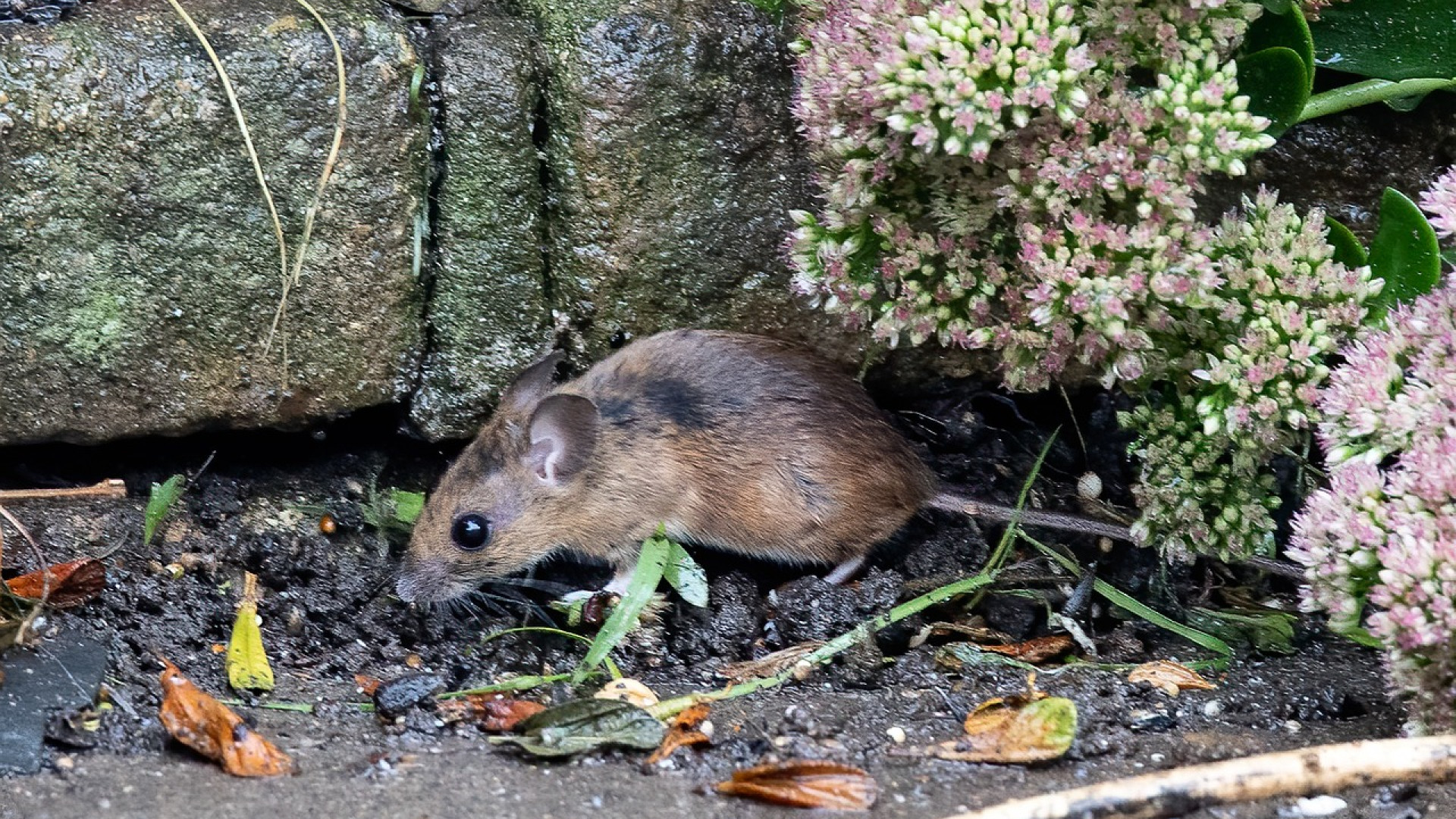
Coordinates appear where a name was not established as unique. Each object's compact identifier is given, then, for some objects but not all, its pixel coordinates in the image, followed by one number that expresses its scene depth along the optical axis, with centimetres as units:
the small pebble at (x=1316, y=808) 274
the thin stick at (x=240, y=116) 390
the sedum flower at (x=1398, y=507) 289
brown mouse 444
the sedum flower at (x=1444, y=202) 323
